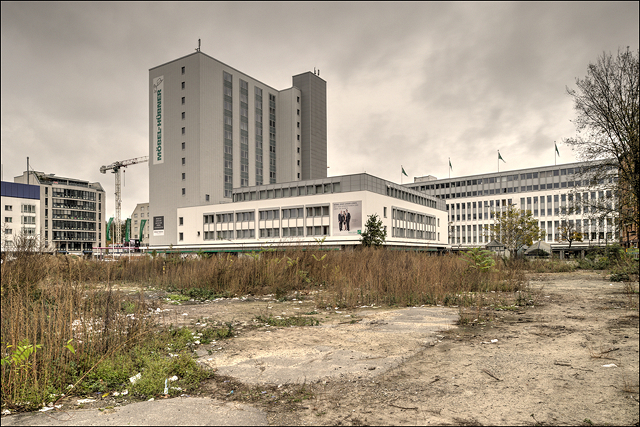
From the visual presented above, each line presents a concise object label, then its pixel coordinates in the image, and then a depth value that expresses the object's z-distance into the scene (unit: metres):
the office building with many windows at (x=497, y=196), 86.25
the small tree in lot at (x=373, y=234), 44.66
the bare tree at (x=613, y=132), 21.11
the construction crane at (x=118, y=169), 125.45
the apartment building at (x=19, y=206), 92.50
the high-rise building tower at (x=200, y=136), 73.94
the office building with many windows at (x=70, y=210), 110.31
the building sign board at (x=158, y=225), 76.25
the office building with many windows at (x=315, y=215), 56.50
